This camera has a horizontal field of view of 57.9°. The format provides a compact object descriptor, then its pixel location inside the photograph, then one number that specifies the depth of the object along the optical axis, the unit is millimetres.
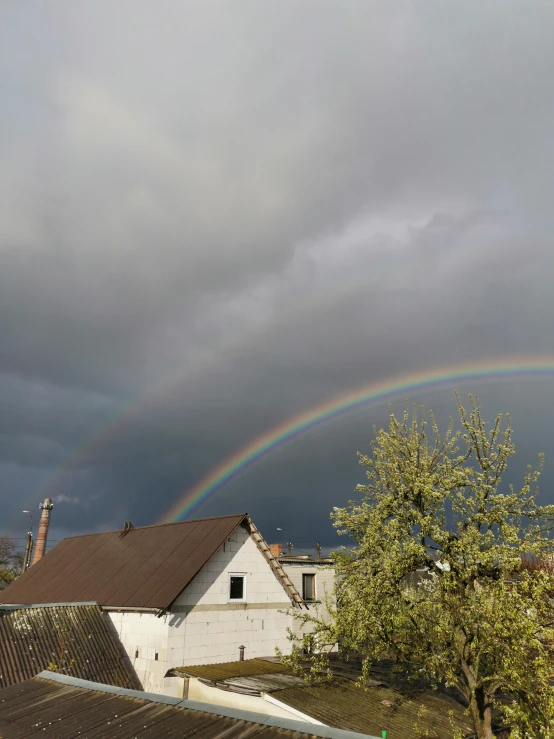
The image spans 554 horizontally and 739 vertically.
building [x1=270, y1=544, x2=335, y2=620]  36972
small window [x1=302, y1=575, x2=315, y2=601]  37625
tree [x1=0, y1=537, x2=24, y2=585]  91938
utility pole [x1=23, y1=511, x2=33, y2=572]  67225
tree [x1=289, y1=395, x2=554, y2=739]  14446
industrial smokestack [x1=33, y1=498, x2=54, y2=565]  49541
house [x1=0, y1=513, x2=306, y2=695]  23641
